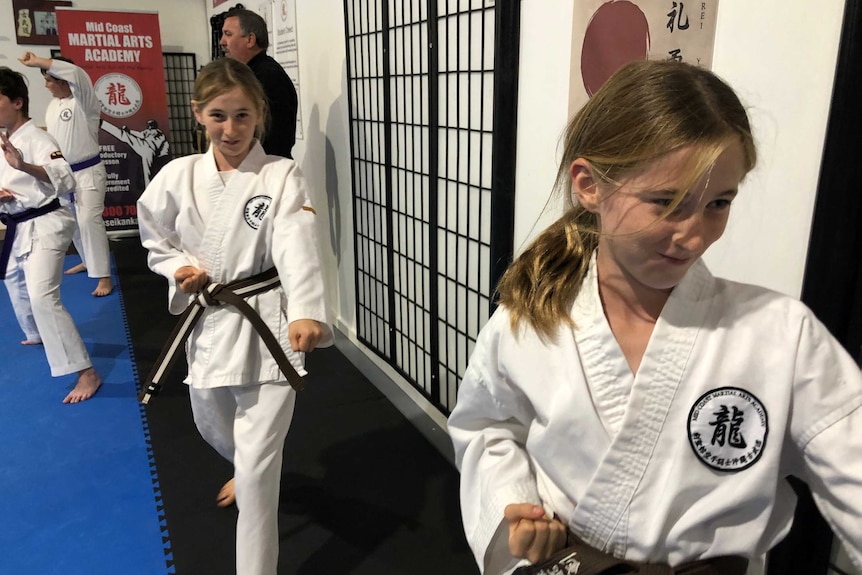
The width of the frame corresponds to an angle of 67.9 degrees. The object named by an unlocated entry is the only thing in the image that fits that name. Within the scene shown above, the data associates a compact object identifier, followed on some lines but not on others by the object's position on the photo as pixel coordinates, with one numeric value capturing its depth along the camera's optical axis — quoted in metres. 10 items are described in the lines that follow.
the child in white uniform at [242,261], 1.91
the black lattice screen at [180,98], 7.94
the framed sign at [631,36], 1.56
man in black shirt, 3.56
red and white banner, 6.81
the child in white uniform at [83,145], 4.80
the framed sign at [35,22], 7.07
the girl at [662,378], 0.88
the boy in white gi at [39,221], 3.23
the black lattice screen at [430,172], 2.40
